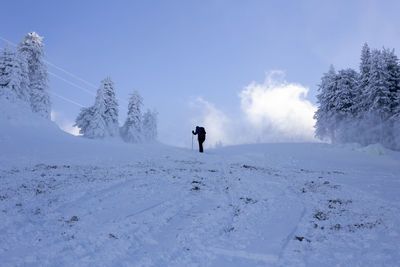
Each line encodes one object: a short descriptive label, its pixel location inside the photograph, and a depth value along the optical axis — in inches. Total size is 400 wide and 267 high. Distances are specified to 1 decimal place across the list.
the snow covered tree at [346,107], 1428.4
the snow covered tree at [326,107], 1493.6
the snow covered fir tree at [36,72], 1542.9
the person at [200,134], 918.4
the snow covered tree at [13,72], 1217.4
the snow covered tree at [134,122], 2006.5
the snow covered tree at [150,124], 2482.8
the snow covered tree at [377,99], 1279.9
